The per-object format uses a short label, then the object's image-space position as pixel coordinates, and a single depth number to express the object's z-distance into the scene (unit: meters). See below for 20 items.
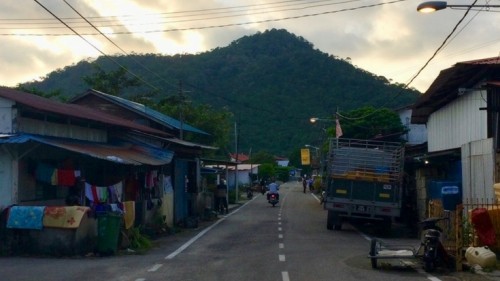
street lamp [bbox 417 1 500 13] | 16.34
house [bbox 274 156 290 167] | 120.39
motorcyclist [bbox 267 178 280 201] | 53.28
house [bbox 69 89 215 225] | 37.09
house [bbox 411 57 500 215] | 21.66
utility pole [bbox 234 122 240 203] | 63.75
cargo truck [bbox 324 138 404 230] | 28.20
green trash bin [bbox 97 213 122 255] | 20.76
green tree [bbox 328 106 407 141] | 59.38
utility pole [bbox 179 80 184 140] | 42.07
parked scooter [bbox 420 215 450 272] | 16.11
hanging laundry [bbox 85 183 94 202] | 22.80
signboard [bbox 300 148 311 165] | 86.85
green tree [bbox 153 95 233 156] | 61.41
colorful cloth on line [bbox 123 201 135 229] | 23.25
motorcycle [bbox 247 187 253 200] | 72.69
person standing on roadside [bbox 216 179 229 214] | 45.88
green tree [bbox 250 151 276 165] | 108.04
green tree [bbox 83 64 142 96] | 67.06
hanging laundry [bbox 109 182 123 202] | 24.61
